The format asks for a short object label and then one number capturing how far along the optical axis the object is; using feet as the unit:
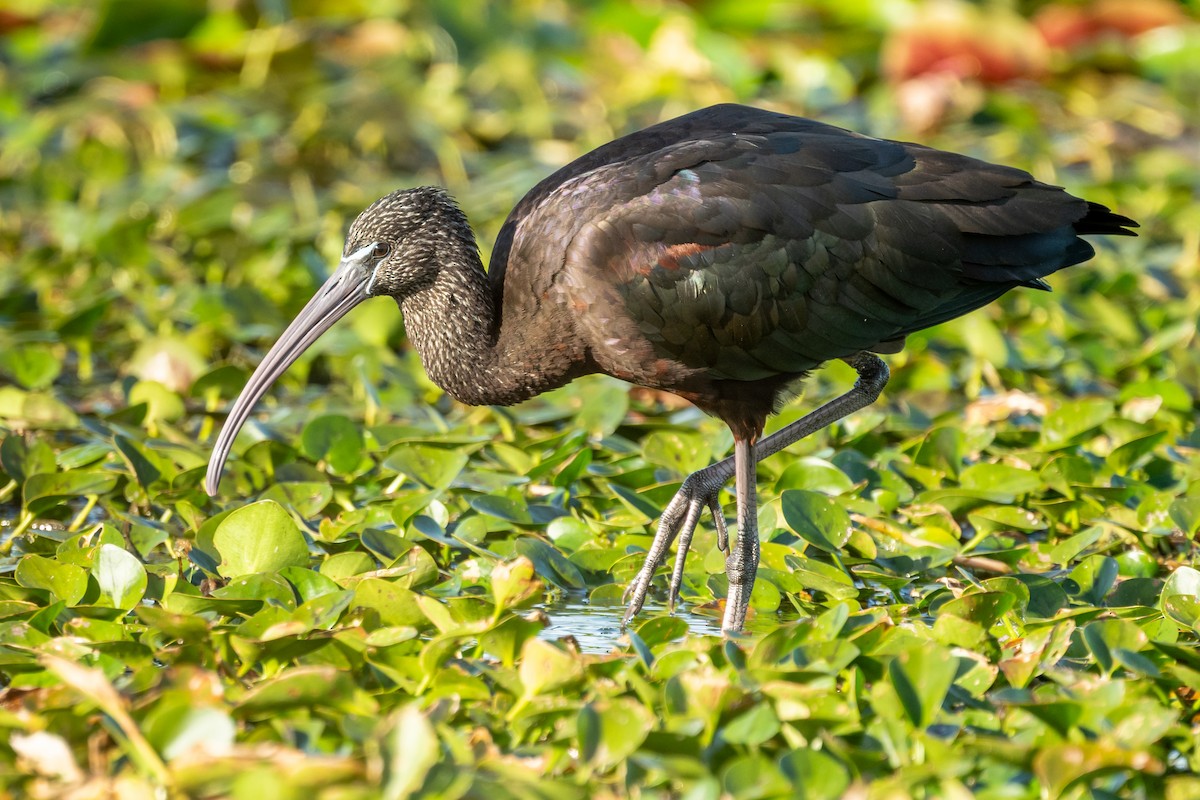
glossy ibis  30.58
